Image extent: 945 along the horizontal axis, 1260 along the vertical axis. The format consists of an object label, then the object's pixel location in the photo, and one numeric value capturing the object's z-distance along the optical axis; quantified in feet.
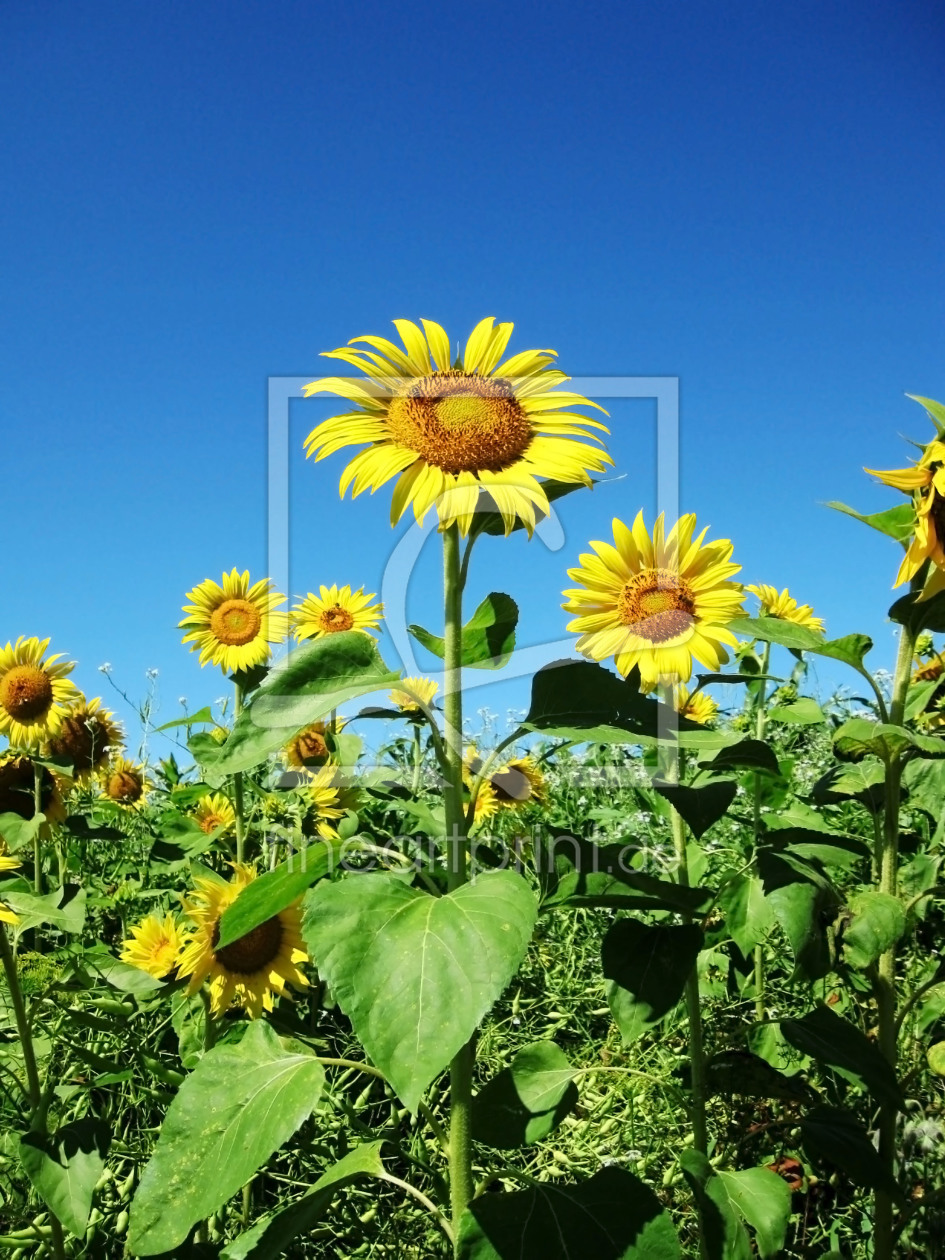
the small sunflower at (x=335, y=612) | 11.09
